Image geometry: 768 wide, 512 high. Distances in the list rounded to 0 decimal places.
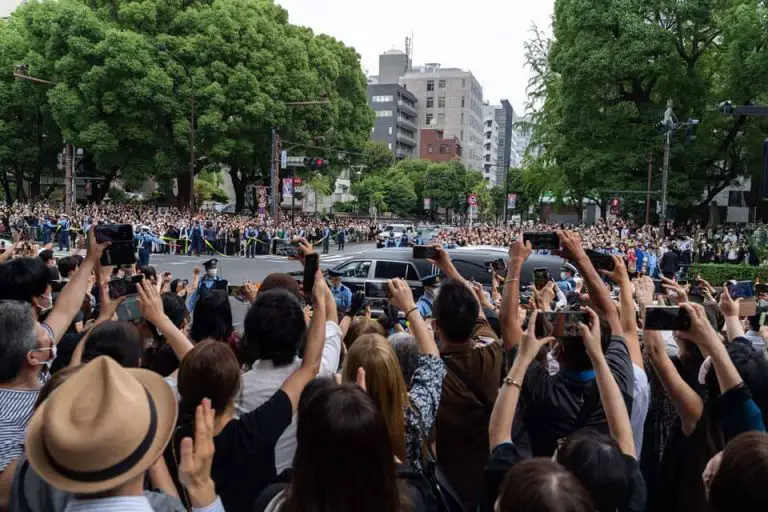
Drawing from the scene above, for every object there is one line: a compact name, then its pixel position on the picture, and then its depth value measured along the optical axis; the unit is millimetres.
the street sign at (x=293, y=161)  31109
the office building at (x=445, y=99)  108312
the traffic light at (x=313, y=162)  30005
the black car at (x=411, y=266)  13562
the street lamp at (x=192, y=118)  30077
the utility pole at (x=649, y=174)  29406
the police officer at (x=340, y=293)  9789
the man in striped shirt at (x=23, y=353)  2359
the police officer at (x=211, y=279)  8391
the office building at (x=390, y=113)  98688
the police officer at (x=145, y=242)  24009
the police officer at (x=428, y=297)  7449
